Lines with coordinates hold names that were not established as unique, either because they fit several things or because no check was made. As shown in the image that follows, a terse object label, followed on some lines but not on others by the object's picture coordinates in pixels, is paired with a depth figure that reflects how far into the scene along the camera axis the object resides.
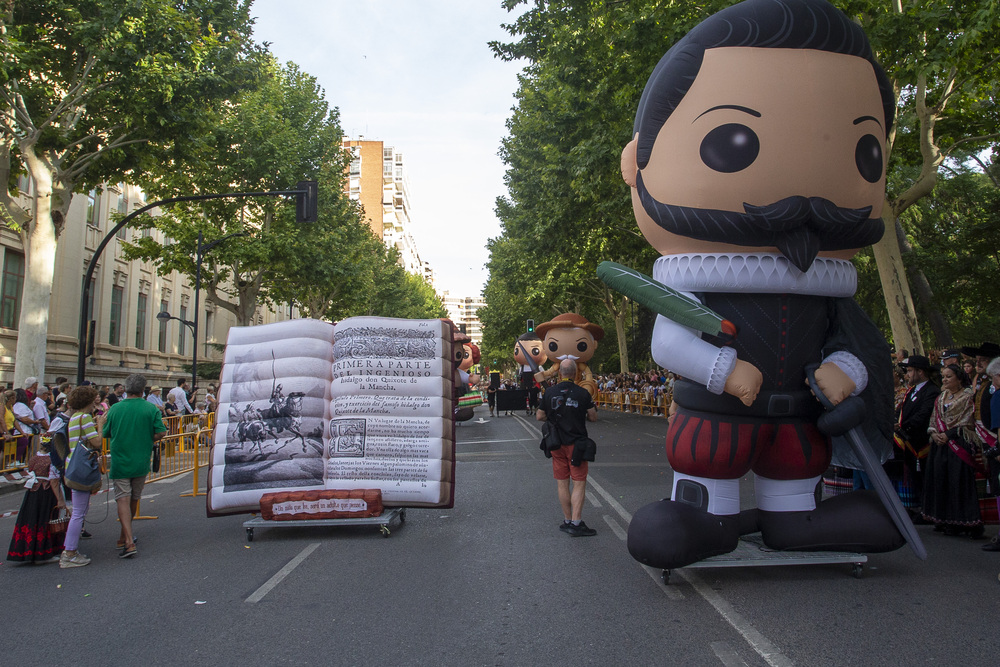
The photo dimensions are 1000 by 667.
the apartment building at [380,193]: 93.35
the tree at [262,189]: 24.61
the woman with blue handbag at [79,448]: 6.72
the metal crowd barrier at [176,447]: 12.01
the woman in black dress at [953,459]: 6.88
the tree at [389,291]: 48.00
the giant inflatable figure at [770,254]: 5.46
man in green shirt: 7.07
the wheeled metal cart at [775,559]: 5.40
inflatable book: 7.73
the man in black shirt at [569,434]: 7.25
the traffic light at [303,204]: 15.78
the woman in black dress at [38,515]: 6.73
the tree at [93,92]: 14.41
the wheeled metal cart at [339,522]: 7.42
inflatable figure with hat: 17.78
